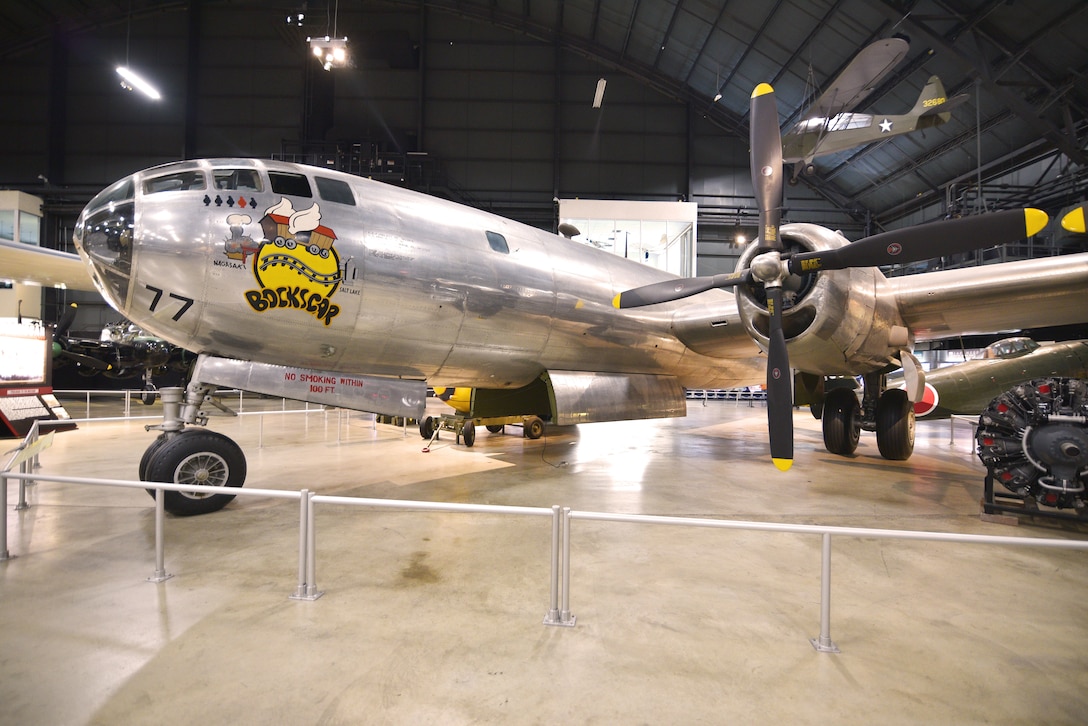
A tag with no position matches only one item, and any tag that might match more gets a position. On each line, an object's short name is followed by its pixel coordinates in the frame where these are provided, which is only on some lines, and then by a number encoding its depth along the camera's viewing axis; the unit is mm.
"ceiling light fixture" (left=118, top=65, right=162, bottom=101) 16766
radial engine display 5016
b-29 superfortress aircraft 4879
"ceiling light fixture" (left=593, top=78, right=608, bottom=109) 22097
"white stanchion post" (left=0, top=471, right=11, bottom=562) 3605
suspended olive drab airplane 13109
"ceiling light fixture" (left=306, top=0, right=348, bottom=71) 16344
